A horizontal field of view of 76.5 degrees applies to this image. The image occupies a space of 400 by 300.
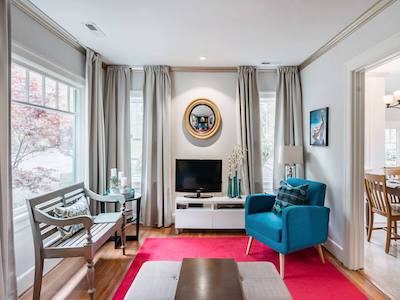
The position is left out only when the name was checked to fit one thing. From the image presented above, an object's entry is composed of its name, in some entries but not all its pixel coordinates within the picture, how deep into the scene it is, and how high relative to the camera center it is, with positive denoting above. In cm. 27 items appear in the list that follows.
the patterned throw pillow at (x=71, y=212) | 249 -65
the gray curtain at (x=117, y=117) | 411 +52
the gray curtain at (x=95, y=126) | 349 +33
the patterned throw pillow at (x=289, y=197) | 297 -57
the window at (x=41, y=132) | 246 +19
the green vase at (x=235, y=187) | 399 -60
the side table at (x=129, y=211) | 321 -83
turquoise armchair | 262 -83
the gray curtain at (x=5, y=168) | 193 -15
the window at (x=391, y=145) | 512 +8
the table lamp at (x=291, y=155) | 371 -9
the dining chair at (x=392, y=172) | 405 -37
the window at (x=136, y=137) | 429 +20
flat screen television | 409 -42
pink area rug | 236 -131
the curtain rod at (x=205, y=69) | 422 +134
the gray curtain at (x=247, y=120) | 411 +47
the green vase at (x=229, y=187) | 401 -60
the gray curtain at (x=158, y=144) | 412 +8
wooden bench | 220 -85
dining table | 318 -50
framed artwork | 329 +31
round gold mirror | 425 +50
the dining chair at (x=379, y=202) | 318 -70
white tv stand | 383 -105
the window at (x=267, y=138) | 431 +19
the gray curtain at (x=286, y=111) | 409 +61
